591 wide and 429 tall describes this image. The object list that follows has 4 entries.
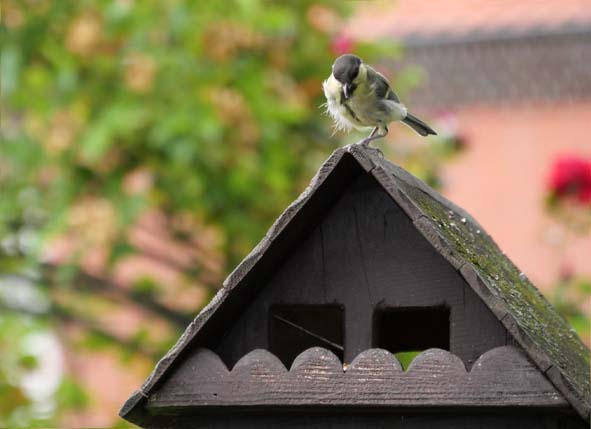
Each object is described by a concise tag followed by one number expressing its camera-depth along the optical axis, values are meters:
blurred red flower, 11.30
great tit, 5.71
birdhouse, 4.51
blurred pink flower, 12.67
